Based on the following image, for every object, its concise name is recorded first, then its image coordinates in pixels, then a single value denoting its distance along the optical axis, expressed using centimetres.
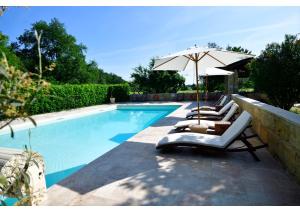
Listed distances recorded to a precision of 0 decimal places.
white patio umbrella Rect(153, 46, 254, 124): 496
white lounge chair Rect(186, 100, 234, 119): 651
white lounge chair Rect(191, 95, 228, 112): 812
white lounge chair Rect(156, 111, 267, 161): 364
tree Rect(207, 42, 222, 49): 1979
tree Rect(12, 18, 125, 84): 3183
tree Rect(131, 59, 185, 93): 1899
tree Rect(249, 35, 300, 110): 754
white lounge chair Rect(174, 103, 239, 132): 524
